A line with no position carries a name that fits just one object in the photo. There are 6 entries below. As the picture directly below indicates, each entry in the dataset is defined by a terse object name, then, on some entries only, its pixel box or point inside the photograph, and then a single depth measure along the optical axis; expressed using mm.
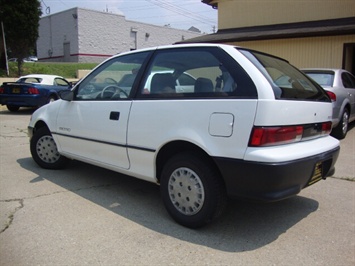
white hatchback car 2928
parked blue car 12195
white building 37094
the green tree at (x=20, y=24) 19422
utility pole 19222
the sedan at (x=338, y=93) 7254
